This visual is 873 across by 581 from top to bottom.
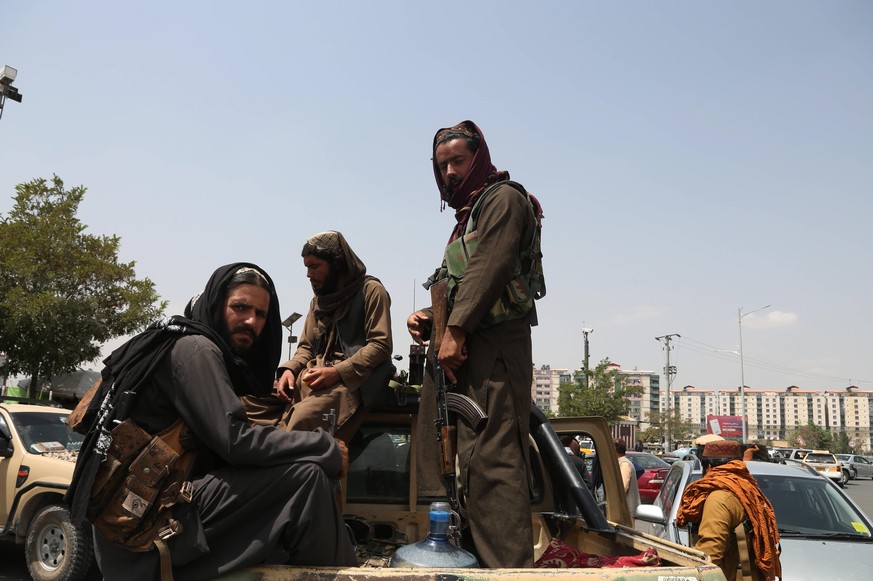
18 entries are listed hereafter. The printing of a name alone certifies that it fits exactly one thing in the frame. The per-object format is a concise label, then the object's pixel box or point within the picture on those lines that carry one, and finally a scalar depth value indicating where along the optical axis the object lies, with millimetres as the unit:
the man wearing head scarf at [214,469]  2086
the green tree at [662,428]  64438
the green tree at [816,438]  94469
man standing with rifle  2529
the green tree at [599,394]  42188
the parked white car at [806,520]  4973
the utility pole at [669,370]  55438
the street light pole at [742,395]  45819
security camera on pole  13188
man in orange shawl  3906
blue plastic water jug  2191
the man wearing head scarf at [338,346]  3350
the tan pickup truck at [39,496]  6664
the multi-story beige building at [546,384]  187625
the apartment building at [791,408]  175625
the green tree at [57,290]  19625
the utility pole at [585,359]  44397
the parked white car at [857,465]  41044
